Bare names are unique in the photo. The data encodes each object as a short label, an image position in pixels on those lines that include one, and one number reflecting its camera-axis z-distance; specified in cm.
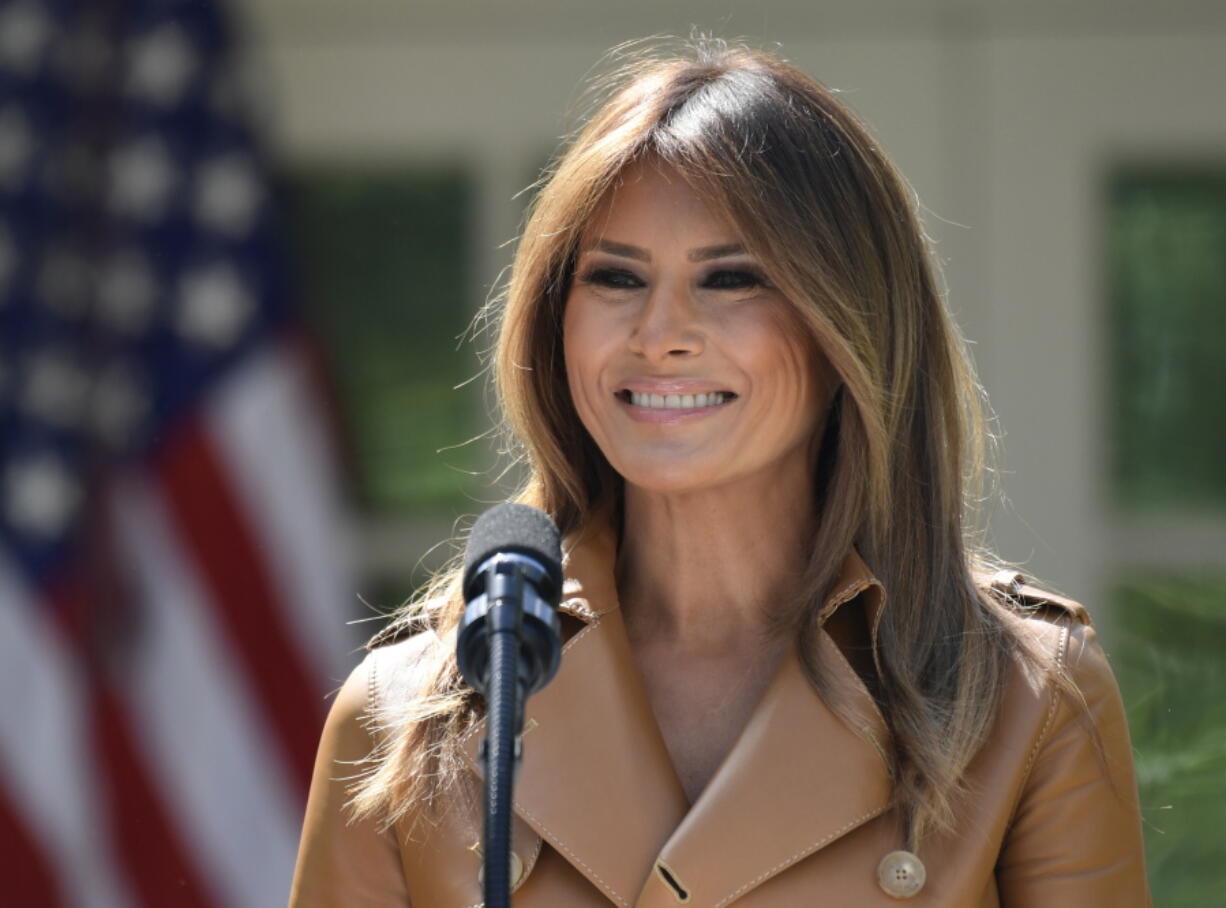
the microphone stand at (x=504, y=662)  652
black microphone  656
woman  679
